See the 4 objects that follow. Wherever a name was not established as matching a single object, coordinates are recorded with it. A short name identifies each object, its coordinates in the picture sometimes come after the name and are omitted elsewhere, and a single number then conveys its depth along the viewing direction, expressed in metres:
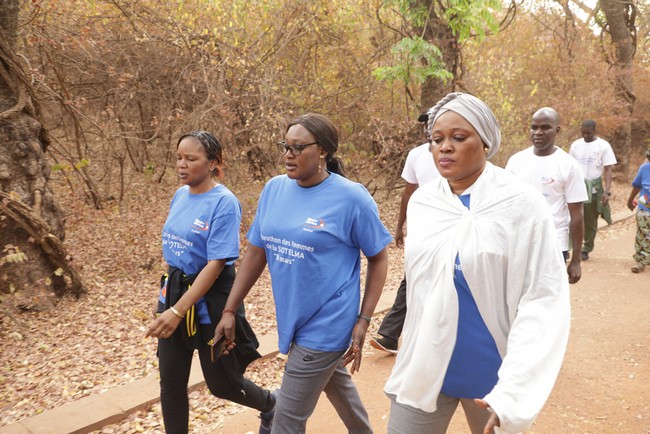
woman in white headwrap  1.87
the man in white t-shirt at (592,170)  8.49
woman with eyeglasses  2.57
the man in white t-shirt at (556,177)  4.31
